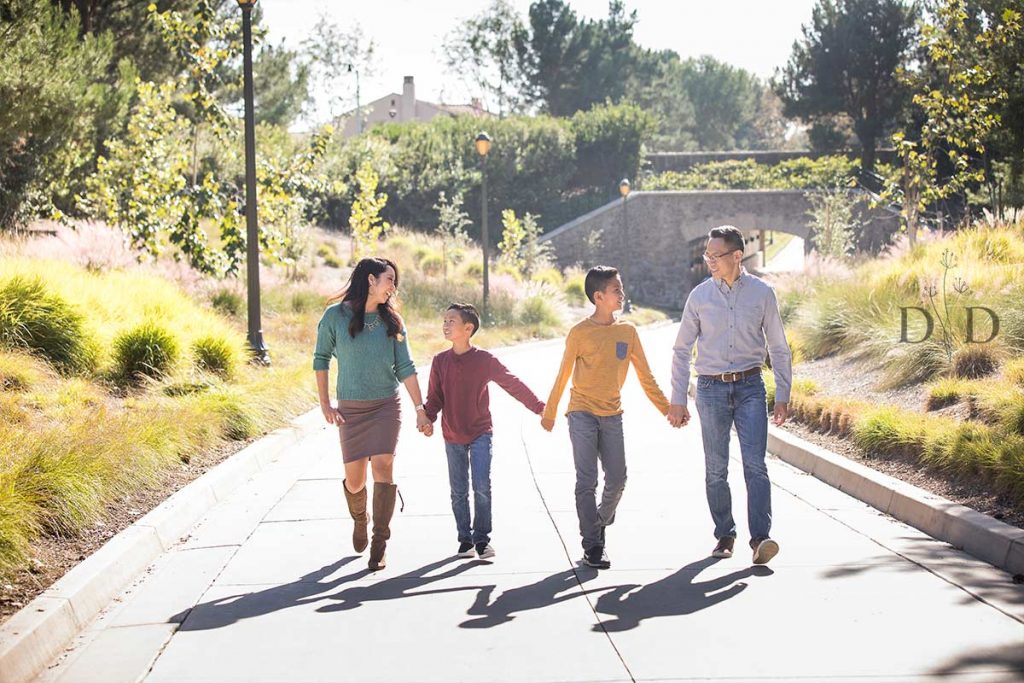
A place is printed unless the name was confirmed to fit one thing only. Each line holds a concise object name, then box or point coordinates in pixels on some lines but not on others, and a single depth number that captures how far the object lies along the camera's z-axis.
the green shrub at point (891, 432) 8.34
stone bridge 46.22
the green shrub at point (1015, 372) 9.38
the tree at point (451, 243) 31.06
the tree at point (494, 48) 66.12
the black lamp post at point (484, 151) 25.16
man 6.12
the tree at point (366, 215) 25.95
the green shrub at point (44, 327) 10.79
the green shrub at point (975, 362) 10.48
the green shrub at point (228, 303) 17.09
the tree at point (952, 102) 16.89
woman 6.11
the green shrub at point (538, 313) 26.88
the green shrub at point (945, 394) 9.55
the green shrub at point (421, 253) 31.42
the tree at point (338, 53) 58.16
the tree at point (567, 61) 66.81
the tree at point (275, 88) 35.25
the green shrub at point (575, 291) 33.34
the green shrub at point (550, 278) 33.16
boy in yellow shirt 6.05
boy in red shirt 6.25
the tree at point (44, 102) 14.70
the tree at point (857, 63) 50.50
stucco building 78.00
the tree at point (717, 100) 97.38
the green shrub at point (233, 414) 9.90
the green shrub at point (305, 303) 20.42
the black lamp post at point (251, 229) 13.95
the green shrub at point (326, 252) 31.70
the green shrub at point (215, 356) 12.19
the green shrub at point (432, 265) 30.20
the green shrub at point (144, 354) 11.24
